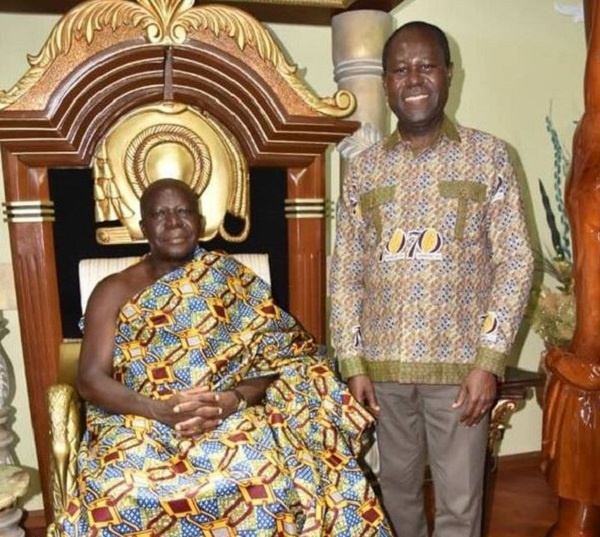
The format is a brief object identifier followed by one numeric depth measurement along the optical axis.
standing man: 1.73
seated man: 1.61
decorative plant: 2.59
